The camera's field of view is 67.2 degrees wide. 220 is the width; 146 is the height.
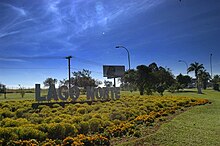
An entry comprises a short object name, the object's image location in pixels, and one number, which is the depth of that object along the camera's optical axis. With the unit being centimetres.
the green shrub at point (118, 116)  884
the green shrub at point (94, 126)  712
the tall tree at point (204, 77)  5199
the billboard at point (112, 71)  3014
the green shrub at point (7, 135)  552
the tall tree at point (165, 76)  4028
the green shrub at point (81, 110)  1043
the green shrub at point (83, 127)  692
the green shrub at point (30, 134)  578
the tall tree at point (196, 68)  4609
